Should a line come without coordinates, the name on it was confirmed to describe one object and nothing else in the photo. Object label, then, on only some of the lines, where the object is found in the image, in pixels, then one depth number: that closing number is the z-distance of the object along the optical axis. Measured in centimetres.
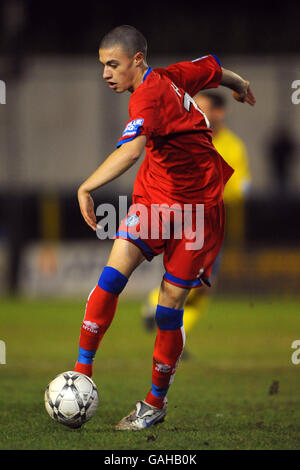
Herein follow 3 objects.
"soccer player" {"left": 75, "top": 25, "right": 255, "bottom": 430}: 899
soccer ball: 884
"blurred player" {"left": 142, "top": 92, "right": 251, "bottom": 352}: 1494
